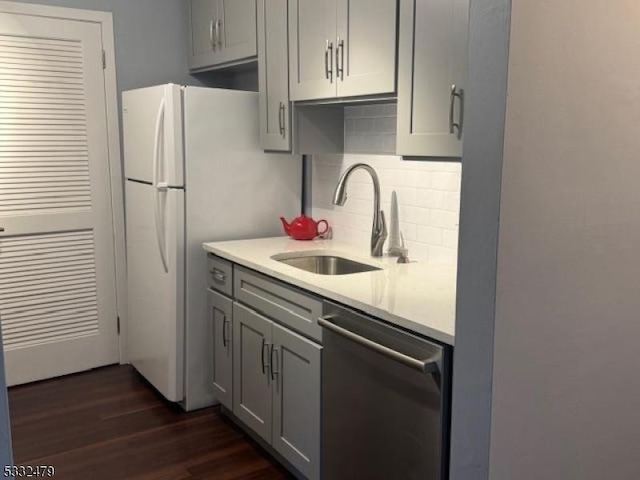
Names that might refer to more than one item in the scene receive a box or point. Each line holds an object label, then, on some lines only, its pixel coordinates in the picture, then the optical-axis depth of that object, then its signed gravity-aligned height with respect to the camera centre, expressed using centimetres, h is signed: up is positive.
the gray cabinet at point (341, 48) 228 +41
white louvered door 338 -31
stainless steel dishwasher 172 -79
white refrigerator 304 -27
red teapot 321 -42
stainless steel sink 292 -56
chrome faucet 277 -34
